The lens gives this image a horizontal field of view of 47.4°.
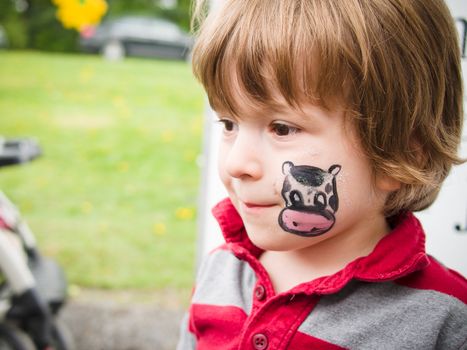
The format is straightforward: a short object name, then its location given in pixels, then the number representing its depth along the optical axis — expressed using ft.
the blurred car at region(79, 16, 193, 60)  47.47
